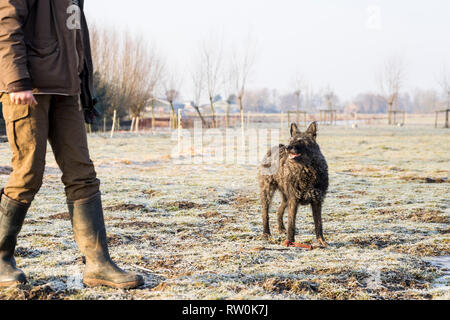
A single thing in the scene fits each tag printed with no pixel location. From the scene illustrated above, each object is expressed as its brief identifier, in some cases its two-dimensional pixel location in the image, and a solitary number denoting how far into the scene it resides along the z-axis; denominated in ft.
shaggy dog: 15.98
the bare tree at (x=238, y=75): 138.51
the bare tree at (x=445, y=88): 171.63
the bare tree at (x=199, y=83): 141.89
